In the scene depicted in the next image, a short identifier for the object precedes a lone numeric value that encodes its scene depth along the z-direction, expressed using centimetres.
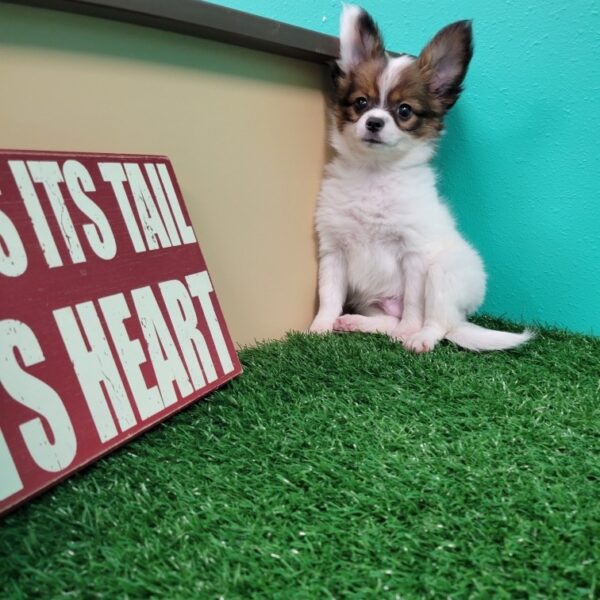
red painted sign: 26
